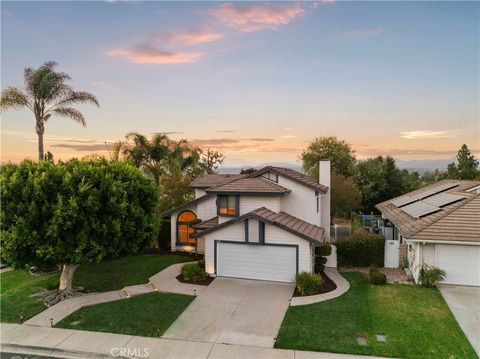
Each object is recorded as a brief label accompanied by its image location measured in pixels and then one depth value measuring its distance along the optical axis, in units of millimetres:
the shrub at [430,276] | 15423
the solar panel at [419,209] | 18538
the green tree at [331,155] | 50594
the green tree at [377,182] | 43469
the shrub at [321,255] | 18391
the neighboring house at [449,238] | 15508
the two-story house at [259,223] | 16797
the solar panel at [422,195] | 23967
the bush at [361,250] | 19156
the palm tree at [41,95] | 21188
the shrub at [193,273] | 17156
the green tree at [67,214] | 13406
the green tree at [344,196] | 36844
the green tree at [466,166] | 43169
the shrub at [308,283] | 15156
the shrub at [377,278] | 16156
